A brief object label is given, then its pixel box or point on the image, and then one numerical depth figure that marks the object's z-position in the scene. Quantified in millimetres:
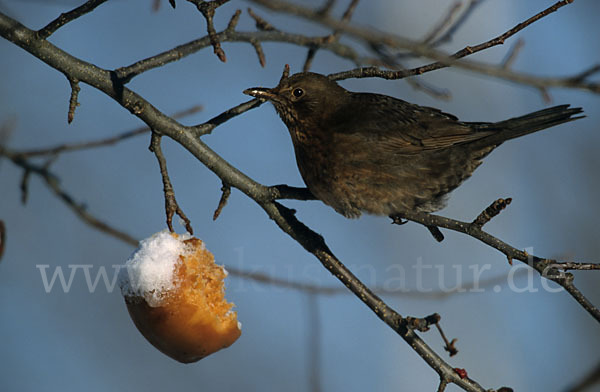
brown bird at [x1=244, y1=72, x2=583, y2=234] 6941
